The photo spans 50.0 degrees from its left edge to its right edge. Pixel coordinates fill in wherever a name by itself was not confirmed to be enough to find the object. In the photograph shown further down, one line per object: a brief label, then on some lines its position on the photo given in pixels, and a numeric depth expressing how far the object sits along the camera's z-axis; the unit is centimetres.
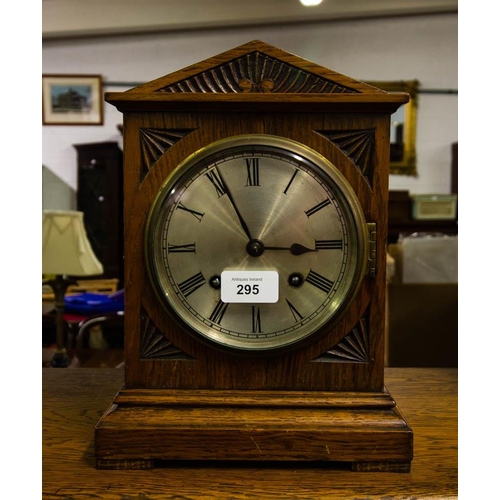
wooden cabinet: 489
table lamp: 192
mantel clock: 70
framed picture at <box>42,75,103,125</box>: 512
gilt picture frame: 499
